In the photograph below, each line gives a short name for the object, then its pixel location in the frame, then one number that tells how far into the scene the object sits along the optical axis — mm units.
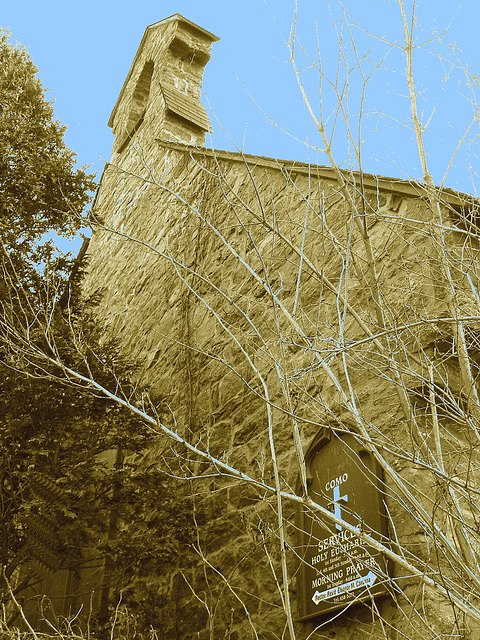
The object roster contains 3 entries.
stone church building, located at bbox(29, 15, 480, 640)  3400
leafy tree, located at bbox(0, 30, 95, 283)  6879
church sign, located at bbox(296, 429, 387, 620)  4426
